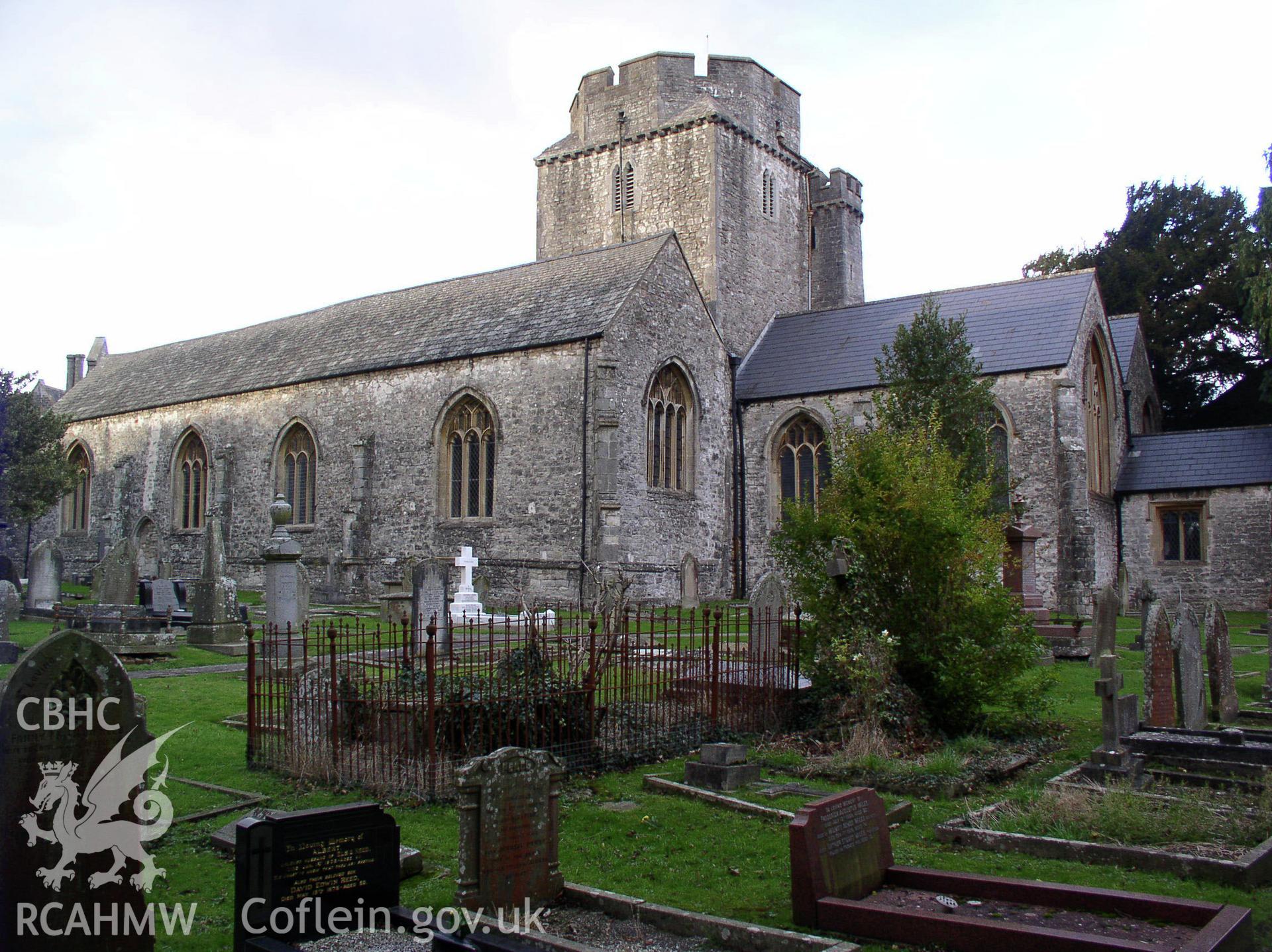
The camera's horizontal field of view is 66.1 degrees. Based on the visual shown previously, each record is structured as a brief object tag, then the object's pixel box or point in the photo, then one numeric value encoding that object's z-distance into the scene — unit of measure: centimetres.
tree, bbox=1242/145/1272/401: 2570
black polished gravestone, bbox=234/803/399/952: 470
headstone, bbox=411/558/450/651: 1291
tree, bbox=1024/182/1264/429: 3553
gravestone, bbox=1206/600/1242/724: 1060
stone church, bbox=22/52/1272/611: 2264
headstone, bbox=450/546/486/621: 1800
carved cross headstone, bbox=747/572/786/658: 1391
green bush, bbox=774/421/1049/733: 970
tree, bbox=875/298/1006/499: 1917
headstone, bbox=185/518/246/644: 1627
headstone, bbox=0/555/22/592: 1973
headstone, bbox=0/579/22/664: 1303
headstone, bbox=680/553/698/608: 2412
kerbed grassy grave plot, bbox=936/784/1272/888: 577
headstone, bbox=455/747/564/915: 520
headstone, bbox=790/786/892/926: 509
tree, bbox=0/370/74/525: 2809
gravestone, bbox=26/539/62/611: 1975
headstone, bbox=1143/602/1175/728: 949
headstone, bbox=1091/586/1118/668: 1401
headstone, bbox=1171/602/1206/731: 966
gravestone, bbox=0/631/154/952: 422
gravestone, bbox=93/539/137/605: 1686
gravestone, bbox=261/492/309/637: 1523
